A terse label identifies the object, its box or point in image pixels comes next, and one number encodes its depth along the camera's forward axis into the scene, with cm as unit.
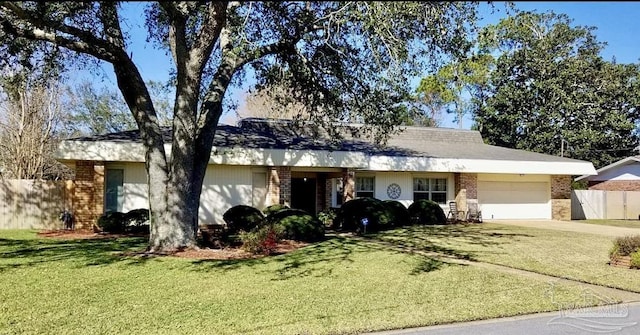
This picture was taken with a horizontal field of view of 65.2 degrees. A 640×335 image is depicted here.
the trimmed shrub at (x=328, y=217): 1979
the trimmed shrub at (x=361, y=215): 1789
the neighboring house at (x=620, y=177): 3038
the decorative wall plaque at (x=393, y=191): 2275
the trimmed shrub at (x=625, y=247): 1119
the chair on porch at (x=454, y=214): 2259
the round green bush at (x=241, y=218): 1719
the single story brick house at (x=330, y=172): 1794
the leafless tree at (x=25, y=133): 2561
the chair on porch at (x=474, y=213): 2231
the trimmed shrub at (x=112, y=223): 1688
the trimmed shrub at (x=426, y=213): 2059
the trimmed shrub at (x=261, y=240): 1229
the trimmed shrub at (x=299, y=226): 1480
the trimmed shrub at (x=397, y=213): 1858
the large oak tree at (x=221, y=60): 915
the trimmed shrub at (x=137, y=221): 1709
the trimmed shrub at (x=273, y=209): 1841
